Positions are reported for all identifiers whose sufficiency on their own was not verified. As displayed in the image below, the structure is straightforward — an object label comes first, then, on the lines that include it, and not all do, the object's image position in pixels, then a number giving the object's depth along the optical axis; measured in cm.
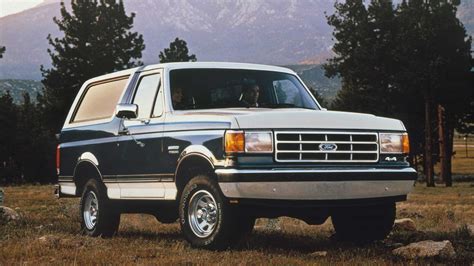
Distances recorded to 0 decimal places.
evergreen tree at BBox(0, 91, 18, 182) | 6038
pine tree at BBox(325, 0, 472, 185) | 5294
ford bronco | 746
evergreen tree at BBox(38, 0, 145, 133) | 5584
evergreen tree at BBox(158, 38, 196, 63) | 5925
